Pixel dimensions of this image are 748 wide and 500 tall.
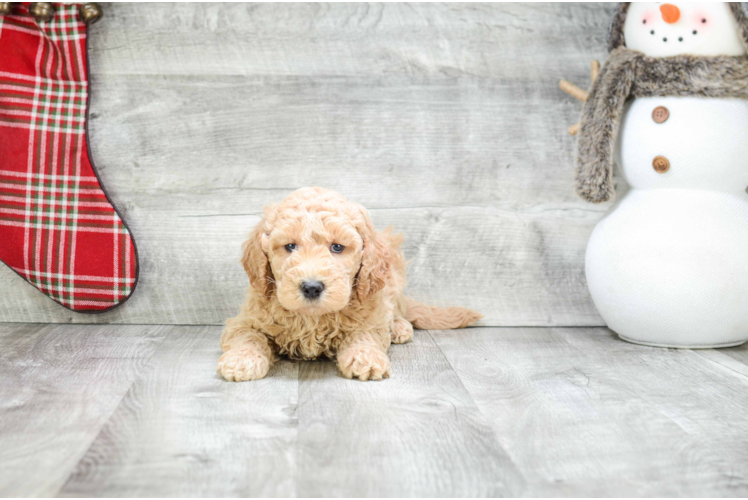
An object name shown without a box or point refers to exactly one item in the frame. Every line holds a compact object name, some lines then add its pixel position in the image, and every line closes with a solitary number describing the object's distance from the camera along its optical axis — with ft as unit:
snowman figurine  6.20
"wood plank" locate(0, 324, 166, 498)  3.82
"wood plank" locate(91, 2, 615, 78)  7.34
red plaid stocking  7.02
